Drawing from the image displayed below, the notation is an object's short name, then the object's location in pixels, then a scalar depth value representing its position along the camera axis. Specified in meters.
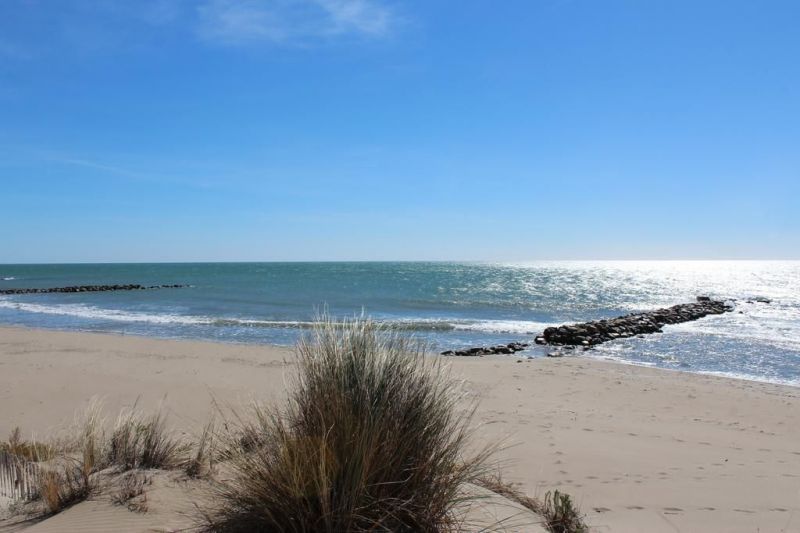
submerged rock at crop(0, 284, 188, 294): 53.02
